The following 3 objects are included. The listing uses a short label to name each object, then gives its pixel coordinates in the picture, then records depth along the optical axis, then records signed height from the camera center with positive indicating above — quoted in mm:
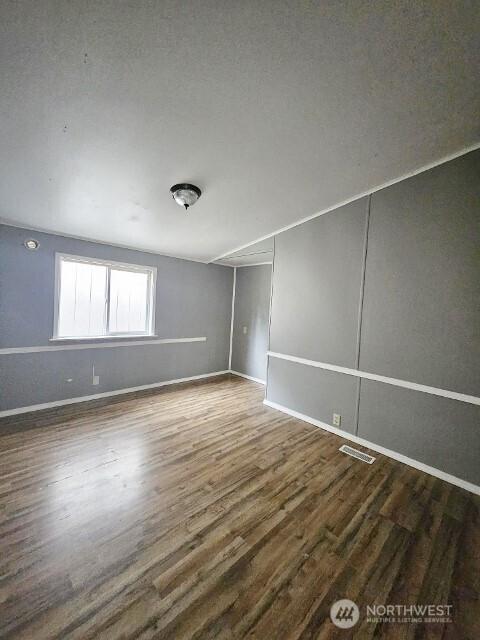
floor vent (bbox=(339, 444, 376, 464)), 2464 -1384
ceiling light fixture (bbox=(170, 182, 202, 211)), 2240 +1074
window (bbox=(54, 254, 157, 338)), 3412 +101
